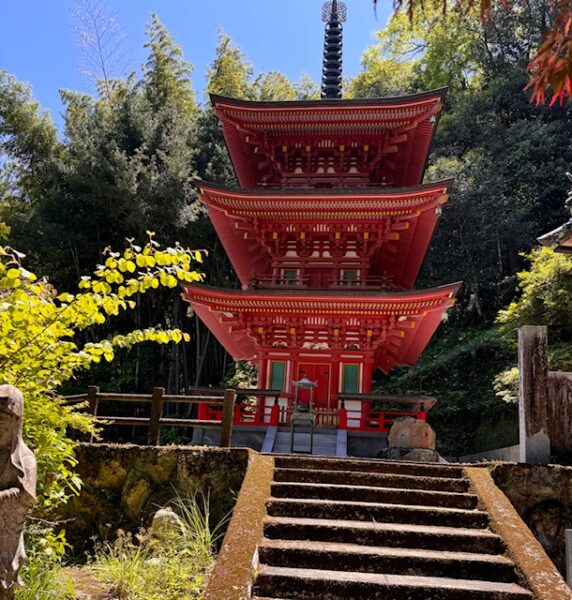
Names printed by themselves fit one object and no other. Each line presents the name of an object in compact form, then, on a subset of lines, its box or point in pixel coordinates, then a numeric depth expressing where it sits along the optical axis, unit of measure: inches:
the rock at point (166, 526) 233.1
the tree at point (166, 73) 1002.7
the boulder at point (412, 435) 378.0
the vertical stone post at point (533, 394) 265.0
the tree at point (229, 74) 1038.4
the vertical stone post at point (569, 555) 210.2
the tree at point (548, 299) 573.6
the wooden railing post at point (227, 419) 294.5
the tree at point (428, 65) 1243.8
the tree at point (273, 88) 1028.5
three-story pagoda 470.6
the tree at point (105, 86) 1024.2
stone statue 139.8
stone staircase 176.2
